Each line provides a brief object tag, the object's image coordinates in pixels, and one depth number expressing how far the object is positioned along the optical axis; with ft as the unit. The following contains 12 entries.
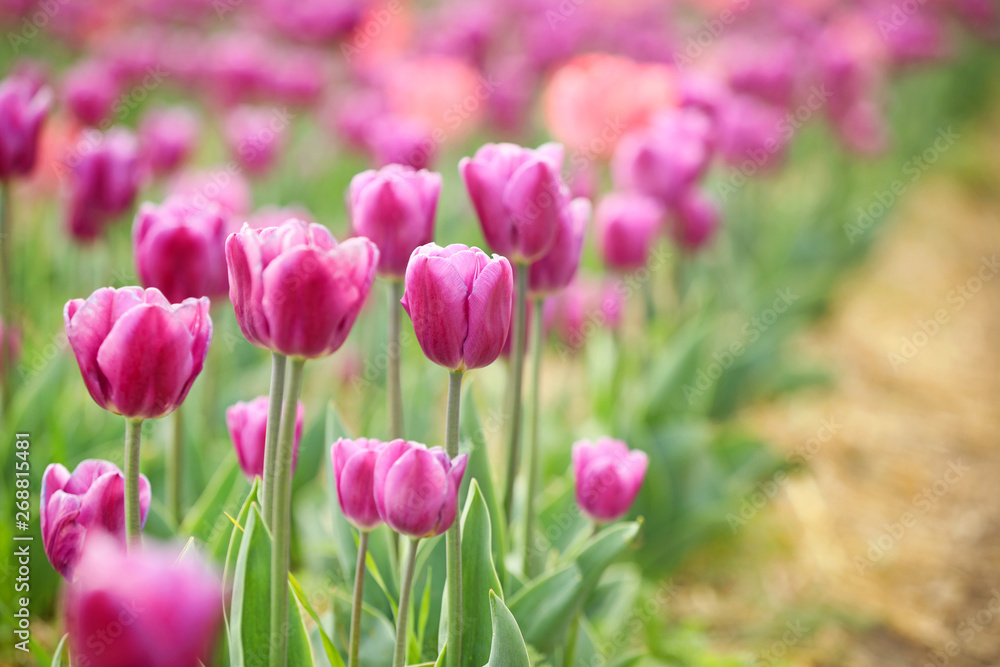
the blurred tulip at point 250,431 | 5.92
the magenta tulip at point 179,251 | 6.18
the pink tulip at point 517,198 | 5.97
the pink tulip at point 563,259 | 6.11
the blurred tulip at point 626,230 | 7.34
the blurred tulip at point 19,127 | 6.55
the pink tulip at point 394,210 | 5.97
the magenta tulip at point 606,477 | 6.12
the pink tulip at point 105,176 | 6.84
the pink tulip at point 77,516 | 5.70
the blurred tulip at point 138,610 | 5.12
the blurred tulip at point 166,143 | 9.62
